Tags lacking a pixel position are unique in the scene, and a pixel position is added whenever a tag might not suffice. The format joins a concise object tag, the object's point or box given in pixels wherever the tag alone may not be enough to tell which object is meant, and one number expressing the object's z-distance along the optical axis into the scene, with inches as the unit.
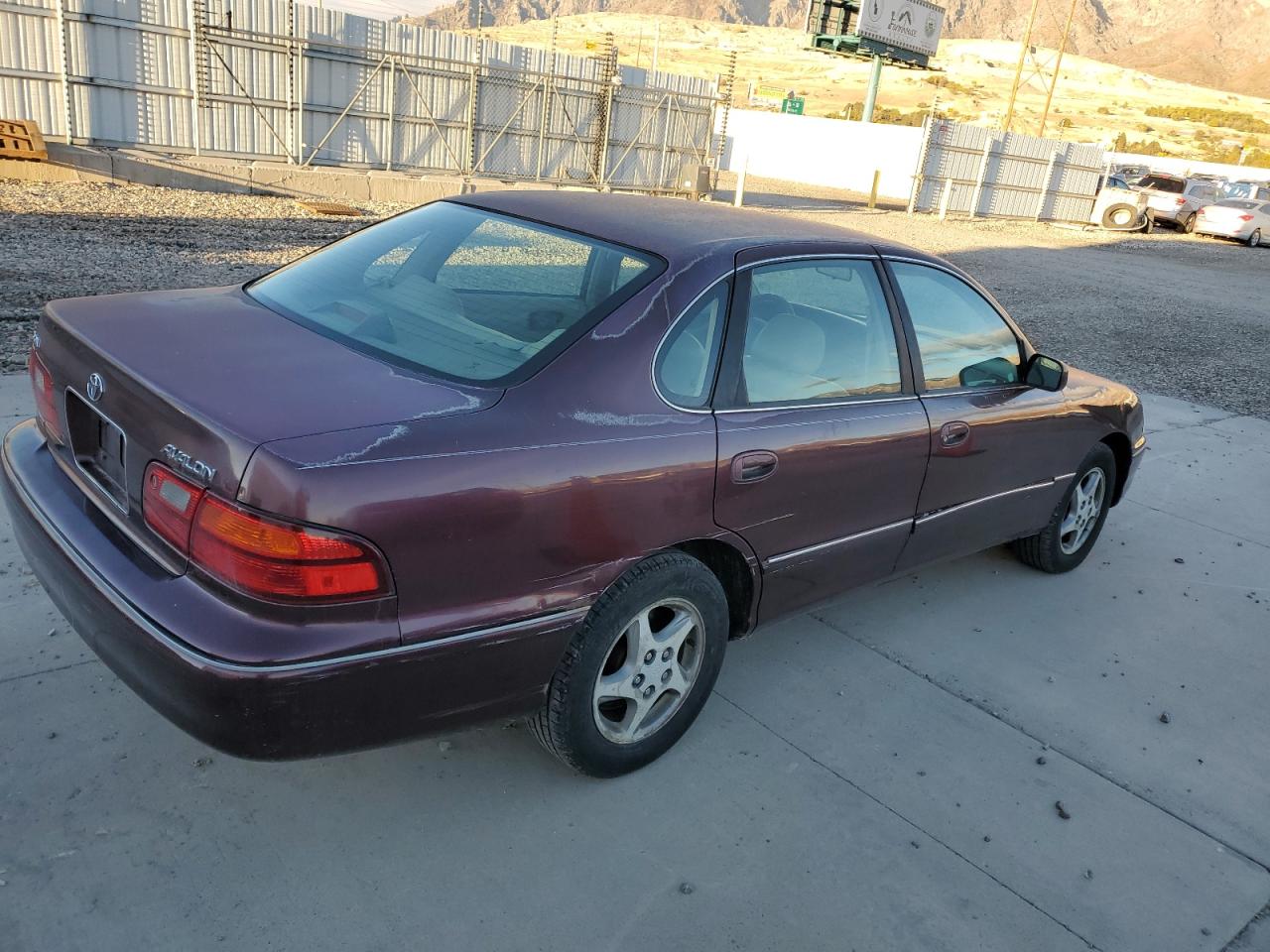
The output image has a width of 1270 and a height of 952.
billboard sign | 1432.1
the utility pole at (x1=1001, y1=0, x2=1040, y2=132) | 1365.7
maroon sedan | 86.8
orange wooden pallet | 518.0
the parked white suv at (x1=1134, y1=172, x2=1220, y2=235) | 1125.7
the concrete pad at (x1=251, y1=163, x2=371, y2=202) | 609.6
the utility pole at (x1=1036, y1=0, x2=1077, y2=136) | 1568.4
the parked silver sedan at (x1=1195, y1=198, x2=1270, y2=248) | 1071.0
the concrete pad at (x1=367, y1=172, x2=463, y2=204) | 655.8
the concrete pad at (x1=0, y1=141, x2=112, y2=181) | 521.0
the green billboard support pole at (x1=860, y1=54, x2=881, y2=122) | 1424.7
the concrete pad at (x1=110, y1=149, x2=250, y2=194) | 565.9
